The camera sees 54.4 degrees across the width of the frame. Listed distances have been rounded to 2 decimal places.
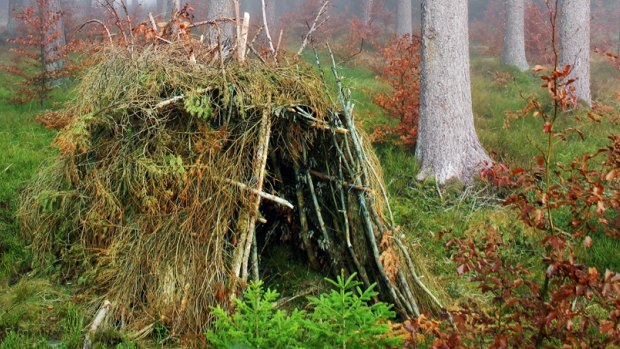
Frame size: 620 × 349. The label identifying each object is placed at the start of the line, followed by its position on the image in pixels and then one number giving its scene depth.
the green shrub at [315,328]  3.34
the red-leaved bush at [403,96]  9.13
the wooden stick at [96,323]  4.21
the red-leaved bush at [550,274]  2.65
